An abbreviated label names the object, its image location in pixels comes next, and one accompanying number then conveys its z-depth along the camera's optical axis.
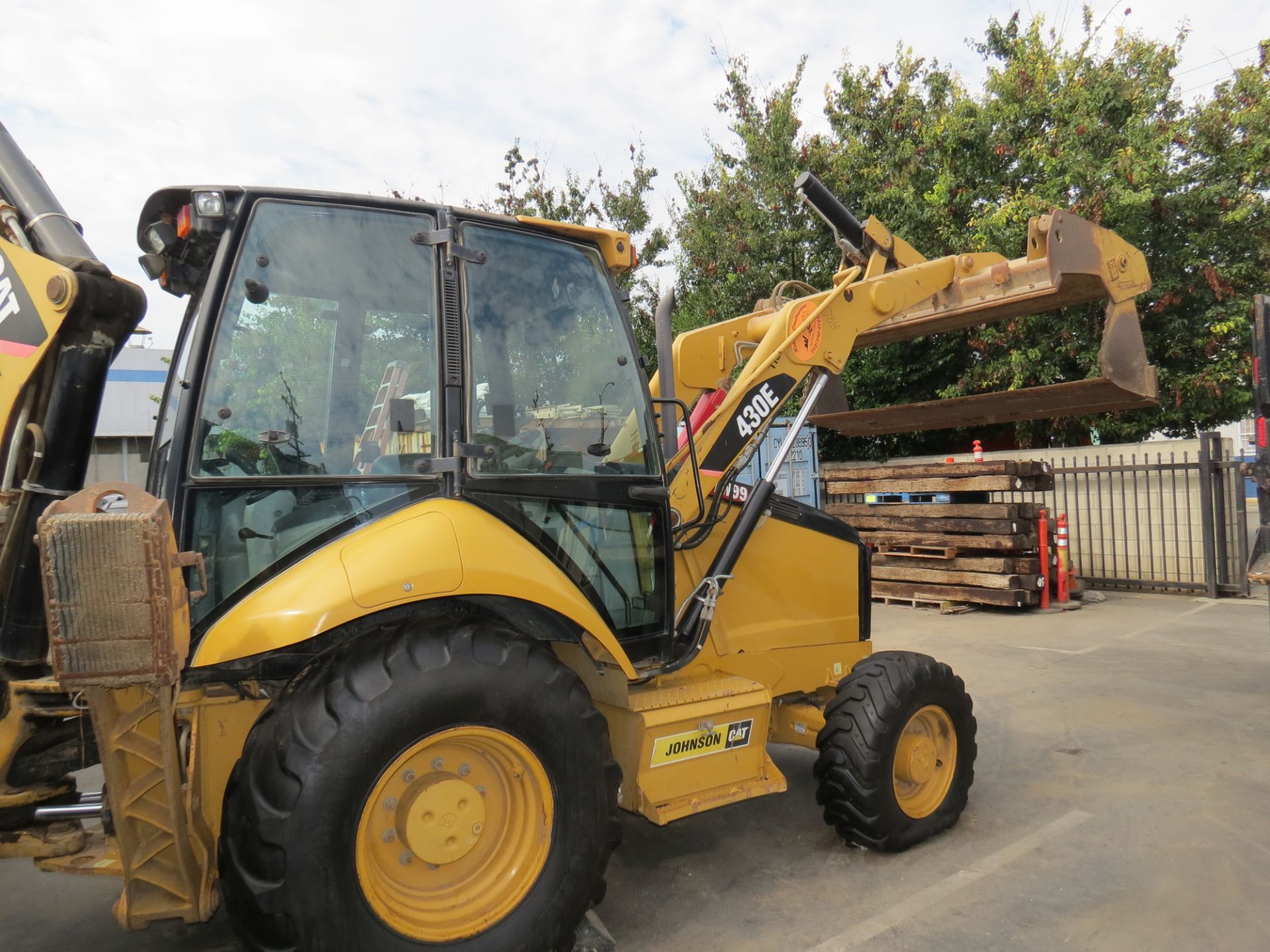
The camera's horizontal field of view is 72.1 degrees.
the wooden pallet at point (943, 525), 10.09
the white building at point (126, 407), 25.28
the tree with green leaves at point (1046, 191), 11.63
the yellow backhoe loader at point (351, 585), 2.30
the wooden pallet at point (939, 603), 10.45
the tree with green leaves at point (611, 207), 18.92
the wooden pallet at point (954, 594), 9.97
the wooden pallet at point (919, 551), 10.59
